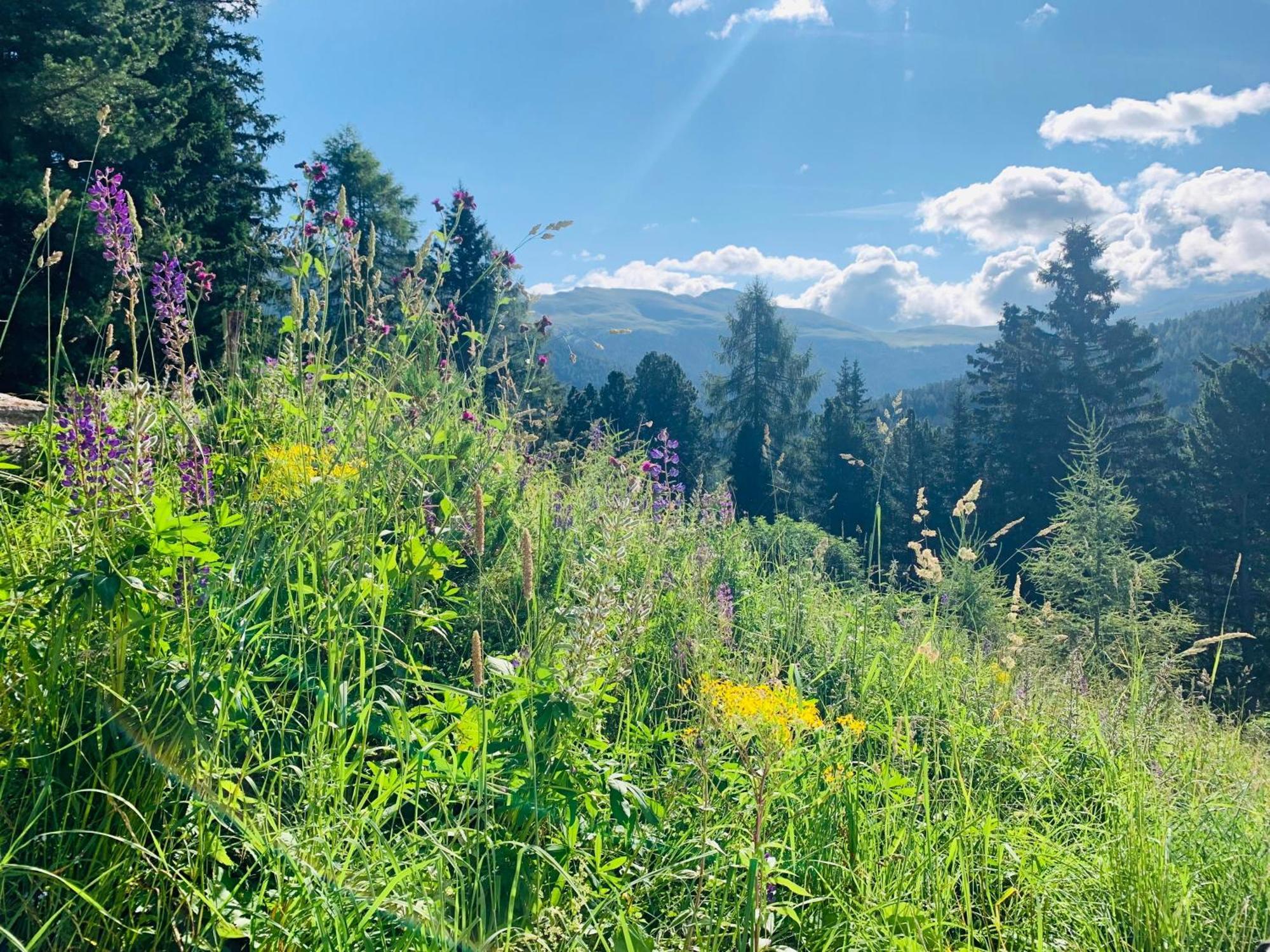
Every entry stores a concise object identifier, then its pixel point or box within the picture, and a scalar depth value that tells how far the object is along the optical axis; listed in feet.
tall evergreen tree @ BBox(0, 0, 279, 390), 31.63
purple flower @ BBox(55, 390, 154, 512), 5.16
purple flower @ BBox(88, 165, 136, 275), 5.92
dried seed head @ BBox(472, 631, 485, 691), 4.23
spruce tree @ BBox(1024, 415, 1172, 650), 36.60
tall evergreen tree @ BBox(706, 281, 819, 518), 111.96
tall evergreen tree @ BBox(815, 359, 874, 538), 116.16
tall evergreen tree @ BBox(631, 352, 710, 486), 117.80
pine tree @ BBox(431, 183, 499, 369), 82.12
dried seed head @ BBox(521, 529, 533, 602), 4.83
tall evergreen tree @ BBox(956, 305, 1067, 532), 97.60
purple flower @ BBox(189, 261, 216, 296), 8.52
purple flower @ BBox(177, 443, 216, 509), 6.14
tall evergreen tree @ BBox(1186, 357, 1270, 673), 76.18
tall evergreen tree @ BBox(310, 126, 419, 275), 95.20
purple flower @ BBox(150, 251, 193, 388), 6.63
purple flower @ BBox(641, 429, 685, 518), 15.44
